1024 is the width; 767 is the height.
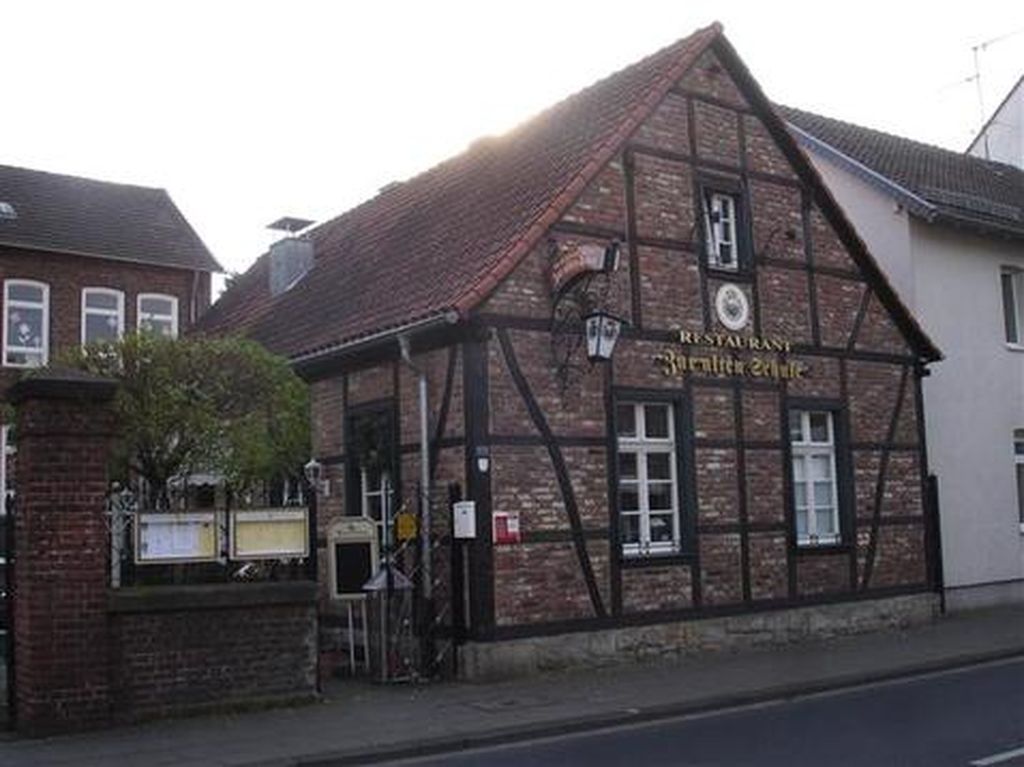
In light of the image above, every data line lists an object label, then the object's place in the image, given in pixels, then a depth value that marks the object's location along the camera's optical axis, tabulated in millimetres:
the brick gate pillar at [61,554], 10492
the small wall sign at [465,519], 13469
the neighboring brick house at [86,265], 28906
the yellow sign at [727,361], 15609
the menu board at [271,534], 11984
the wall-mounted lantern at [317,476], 16500
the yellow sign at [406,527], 14000
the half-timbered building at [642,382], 14008
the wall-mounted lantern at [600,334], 14438
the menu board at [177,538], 11430
